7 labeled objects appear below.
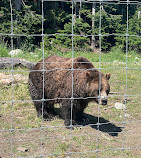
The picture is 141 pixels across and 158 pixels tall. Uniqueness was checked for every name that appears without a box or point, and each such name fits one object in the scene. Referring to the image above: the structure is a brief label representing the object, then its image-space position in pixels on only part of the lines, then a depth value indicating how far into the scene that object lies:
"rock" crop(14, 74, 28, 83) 7.16
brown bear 4.68
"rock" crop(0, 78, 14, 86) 6.86
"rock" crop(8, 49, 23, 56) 10.12
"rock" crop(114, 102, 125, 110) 6.08
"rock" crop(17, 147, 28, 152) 3.78
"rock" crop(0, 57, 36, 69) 8.03
